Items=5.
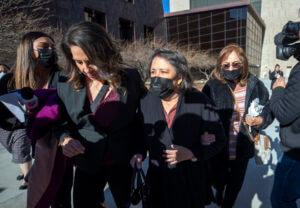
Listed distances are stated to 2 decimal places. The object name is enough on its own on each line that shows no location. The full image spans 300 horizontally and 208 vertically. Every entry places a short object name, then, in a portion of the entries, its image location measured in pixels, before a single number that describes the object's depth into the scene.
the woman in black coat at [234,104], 2.03
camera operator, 1.37
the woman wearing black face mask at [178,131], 1.51
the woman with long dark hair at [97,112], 1.43
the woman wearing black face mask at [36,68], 1.87
